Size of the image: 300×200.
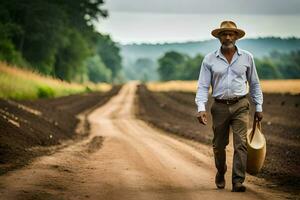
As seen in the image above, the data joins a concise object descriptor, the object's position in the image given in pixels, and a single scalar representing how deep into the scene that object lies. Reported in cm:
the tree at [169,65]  19158
